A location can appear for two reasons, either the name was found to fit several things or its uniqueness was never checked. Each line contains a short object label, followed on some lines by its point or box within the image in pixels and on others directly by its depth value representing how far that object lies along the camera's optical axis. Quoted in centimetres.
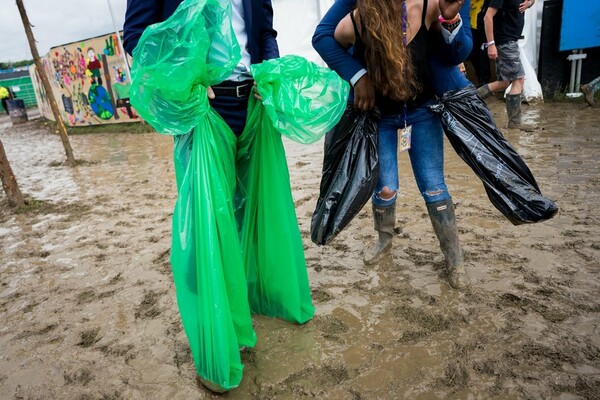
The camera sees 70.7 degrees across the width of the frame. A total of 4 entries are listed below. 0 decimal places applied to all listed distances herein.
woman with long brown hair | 169
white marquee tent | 843
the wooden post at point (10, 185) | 420
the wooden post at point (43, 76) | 579
